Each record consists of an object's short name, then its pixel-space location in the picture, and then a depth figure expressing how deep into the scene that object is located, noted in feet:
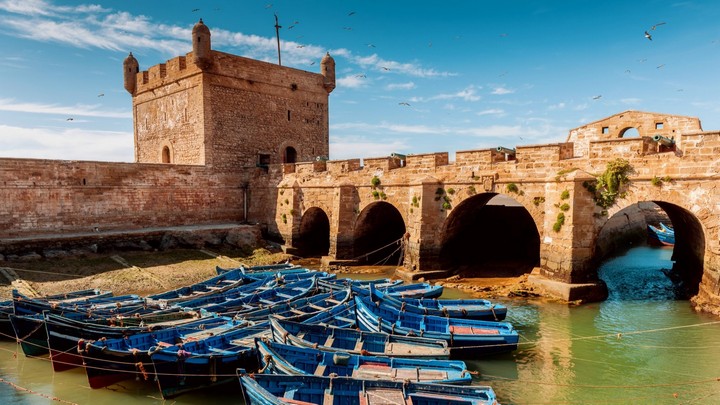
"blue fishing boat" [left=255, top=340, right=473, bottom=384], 27.37
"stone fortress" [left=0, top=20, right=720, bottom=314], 47.73
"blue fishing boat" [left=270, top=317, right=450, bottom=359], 31.55
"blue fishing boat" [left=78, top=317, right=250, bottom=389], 28.76
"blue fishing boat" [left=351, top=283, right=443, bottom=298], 47.29
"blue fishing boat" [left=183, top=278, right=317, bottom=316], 40.57
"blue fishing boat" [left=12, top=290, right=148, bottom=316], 35.19
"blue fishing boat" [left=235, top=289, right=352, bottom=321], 37.60
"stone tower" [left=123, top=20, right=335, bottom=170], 81.51
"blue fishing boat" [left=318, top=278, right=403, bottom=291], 47.57
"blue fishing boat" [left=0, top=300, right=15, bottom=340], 37.68
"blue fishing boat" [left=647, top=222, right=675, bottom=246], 93.66
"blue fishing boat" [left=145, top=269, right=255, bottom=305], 43.47
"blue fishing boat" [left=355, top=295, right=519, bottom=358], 34.99
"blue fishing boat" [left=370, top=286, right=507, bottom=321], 40.09
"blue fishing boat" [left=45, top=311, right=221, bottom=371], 31.60
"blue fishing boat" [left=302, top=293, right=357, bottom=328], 36.23
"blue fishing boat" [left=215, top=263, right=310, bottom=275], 56.14
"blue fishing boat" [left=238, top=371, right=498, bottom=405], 23.77
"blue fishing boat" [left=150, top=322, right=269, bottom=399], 28.25
